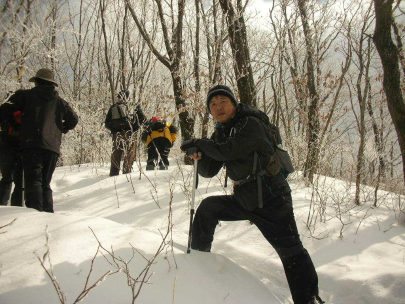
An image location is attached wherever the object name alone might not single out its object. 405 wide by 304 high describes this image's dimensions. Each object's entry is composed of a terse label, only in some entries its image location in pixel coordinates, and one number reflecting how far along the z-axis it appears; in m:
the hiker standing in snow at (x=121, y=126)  5.18
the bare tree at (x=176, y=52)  5.75
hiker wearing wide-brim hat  2.75
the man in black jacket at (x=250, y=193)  1.71
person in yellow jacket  5.64
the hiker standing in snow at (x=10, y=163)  3.01
